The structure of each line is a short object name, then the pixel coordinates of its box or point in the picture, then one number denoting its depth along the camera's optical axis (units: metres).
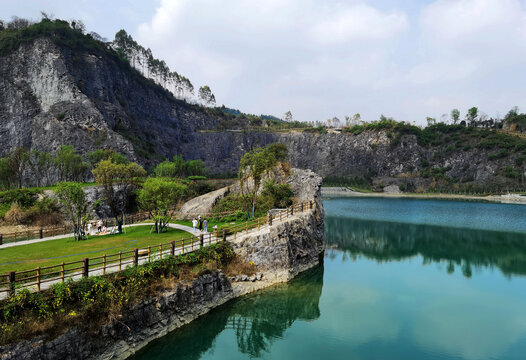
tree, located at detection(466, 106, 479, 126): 167.93
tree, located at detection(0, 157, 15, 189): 52.47
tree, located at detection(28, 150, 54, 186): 57.60
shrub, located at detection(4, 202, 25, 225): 35.53
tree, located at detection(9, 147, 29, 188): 52.74
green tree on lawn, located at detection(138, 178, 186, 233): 29.14
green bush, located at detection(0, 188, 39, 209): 39.72
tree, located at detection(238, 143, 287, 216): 38.12
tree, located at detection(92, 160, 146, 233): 35.31
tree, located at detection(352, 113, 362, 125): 186.04
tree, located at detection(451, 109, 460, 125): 174.38
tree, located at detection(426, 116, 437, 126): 168.66
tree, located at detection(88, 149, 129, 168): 59.82
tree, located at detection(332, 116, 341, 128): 195.18
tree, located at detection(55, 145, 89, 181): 56.19
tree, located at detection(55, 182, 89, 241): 26.83
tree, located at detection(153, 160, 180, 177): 65.62
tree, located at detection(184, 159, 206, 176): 80.00
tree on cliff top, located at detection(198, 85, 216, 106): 158.38
